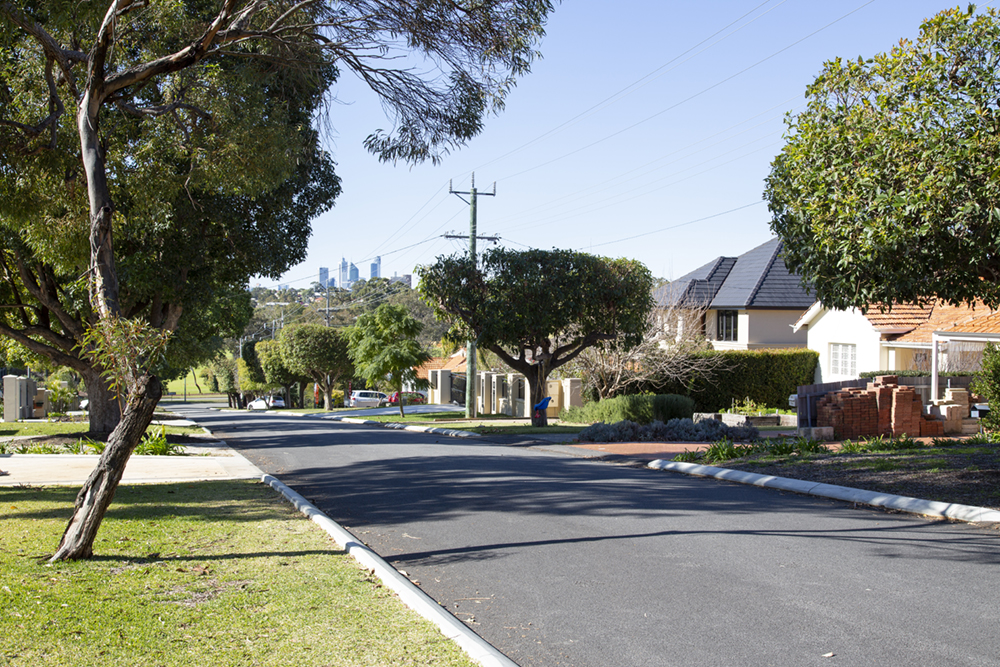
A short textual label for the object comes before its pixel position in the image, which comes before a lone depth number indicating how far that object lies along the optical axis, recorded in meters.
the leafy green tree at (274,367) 63.22
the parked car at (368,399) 64.75
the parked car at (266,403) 74.38
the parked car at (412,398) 62.31
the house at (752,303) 36.72
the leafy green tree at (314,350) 57.16
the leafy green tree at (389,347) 39.03
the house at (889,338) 24.78
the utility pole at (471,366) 32.66
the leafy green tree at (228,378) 80.25
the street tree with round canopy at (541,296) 25.30
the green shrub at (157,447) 17.89
